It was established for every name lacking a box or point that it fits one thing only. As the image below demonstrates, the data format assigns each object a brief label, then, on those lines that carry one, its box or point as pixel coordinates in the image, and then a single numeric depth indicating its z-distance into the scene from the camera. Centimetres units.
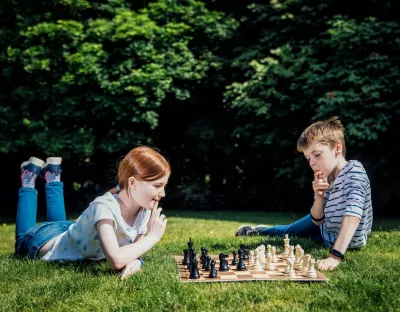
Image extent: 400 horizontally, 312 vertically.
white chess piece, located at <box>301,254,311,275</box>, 352
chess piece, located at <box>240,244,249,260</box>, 407
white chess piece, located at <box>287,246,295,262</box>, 390
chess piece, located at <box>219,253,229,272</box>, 372
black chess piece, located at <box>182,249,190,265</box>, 410
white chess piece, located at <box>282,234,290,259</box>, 415
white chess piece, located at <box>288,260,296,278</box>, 348
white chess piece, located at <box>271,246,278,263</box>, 405
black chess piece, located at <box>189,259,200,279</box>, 348
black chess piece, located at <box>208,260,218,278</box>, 348
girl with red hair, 360
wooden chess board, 340
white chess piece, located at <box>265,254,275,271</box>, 379
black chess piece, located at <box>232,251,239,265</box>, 404
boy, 399
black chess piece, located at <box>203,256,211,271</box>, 376
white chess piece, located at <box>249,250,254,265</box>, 391
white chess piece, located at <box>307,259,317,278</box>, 342
